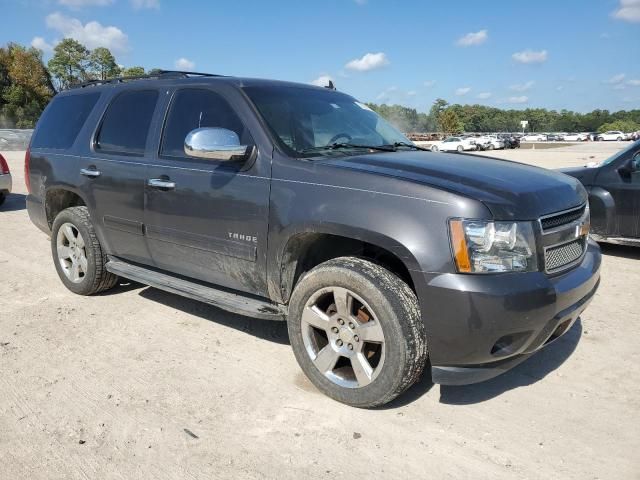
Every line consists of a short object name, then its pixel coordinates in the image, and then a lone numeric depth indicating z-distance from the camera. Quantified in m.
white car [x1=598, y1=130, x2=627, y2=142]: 79.91
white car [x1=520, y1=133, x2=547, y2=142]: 85.12
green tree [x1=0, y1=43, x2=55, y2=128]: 63.00
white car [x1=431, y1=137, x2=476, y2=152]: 42.50
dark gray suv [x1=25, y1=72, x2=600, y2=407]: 2.73
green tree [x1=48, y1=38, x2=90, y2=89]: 84.25
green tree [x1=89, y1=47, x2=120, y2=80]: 87.75
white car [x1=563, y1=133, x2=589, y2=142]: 84.34
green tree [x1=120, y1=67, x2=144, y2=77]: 80.74
